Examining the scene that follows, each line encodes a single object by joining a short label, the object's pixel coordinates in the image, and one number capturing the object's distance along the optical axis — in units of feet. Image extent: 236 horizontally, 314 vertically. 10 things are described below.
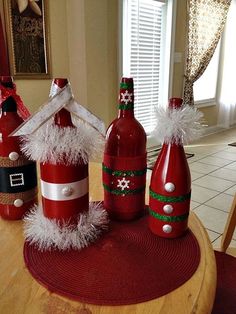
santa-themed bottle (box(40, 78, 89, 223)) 1.85
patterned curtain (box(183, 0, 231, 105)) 13.19
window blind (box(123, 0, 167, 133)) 10.61
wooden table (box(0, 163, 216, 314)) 1.45
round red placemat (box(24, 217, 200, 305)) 1.55
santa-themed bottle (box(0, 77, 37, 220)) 2.14
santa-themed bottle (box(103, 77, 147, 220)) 2.14
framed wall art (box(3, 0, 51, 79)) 8.01
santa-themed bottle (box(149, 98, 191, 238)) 1.97
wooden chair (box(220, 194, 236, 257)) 3.20
